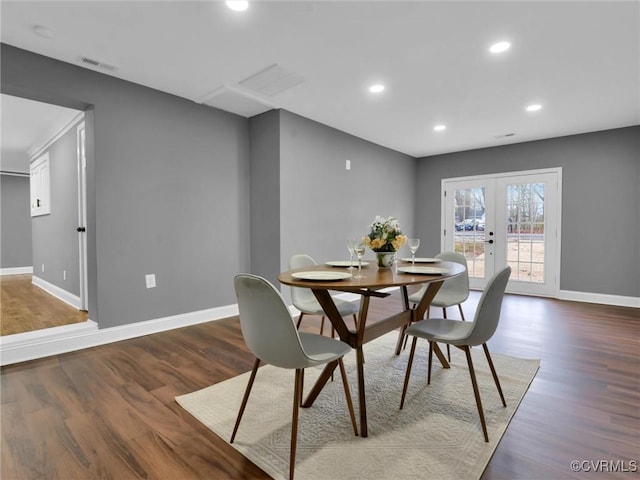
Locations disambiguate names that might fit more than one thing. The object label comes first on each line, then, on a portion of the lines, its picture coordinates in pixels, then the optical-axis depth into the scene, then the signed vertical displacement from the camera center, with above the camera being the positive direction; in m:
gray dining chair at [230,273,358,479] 1.38 -0.44
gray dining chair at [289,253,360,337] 2.51 -0.58
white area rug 1.48 -1.05
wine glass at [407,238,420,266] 2.42 -0.10
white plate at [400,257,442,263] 2.65 -0.24
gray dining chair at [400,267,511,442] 1.68 -0.58
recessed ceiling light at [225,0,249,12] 2.07 +1.43
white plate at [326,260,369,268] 2.38 -0.25
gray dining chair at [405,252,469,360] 2.79 -0.54
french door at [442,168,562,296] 5.23 +0.07
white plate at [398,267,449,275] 1.92 -0.24
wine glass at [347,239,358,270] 2.06 -0.09
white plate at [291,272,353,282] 1.70 -0.24
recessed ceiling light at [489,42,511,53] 2.53 +1.41
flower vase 2.23 -0.19
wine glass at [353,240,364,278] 2.04 -0.12
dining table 1.63 -0.27
